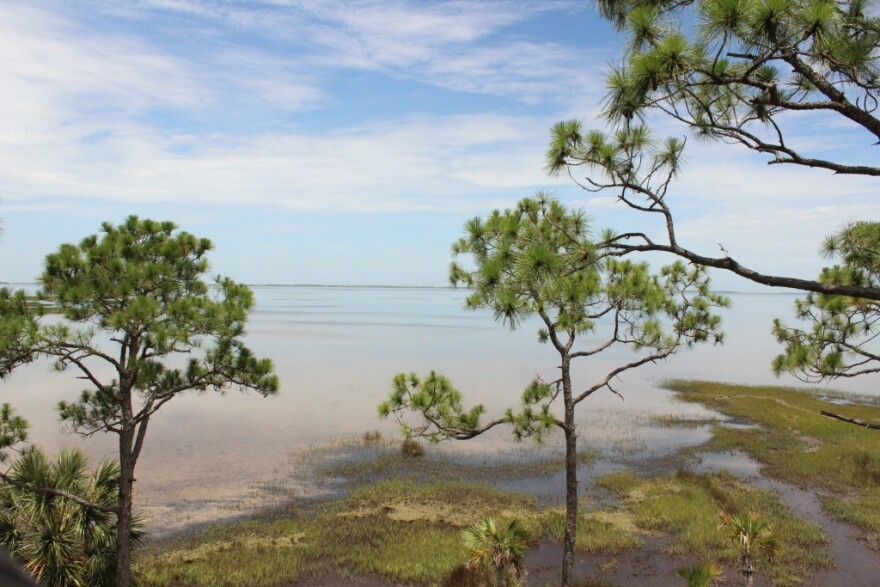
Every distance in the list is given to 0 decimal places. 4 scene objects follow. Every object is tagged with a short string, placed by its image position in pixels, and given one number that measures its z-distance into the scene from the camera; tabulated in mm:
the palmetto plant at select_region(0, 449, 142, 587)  12352
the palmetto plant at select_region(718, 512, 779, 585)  12641
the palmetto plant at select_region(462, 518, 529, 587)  12023
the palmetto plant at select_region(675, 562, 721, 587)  10891
